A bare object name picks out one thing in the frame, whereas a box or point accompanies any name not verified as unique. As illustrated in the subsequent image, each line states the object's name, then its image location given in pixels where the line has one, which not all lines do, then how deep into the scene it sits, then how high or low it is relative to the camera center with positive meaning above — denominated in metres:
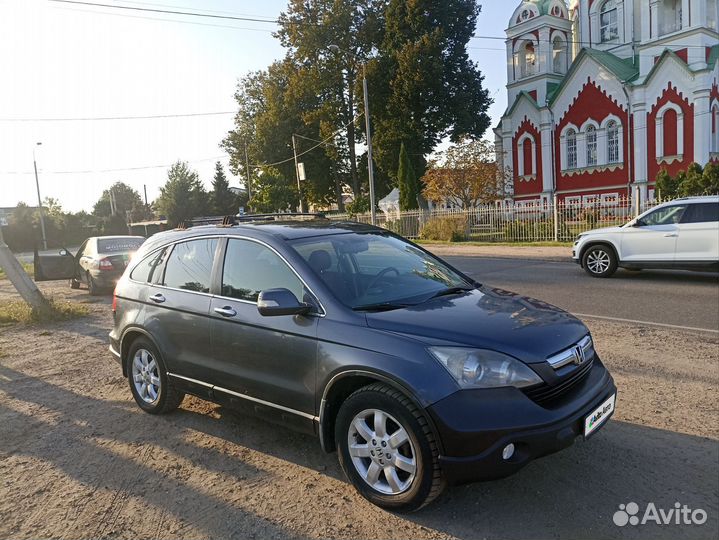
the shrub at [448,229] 26.27 -1.12
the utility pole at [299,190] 44.88 +2.10
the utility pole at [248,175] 54.61 +4.21
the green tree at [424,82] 37.53 +8.61
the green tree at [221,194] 66.69 +3.15
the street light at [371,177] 27.18 +1.63
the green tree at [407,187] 32.88 +1.20
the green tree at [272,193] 43.81 +1.85
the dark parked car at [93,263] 12.91 -0.81
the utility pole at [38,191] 46.84 +3.48
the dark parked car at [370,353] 2.91 -0.86
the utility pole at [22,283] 9.94 -0.89
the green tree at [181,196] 63.09 +3.09
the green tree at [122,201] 95.62 +4.72
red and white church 31.03 +6.03
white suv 10.98 -1.03
